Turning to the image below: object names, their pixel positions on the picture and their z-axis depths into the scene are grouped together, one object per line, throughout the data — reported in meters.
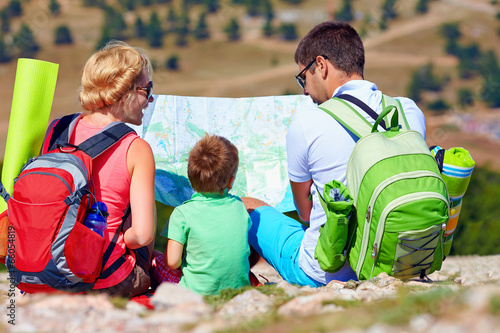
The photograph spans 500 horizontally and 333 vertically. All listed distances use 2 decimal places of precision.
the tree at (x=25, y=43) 52.22
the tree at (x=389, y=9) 58.91
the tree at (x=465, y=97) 48.62
